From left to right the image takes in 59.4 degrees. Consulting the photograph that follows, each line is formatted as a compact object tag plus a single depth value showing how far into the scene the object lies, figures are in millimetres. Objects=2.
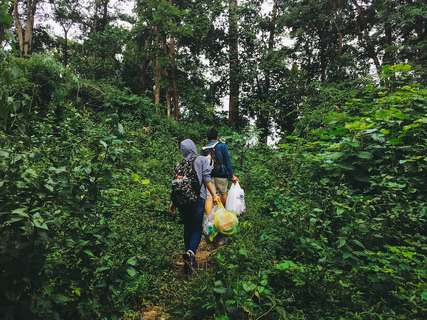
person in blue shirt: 6102
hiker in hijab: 4836
